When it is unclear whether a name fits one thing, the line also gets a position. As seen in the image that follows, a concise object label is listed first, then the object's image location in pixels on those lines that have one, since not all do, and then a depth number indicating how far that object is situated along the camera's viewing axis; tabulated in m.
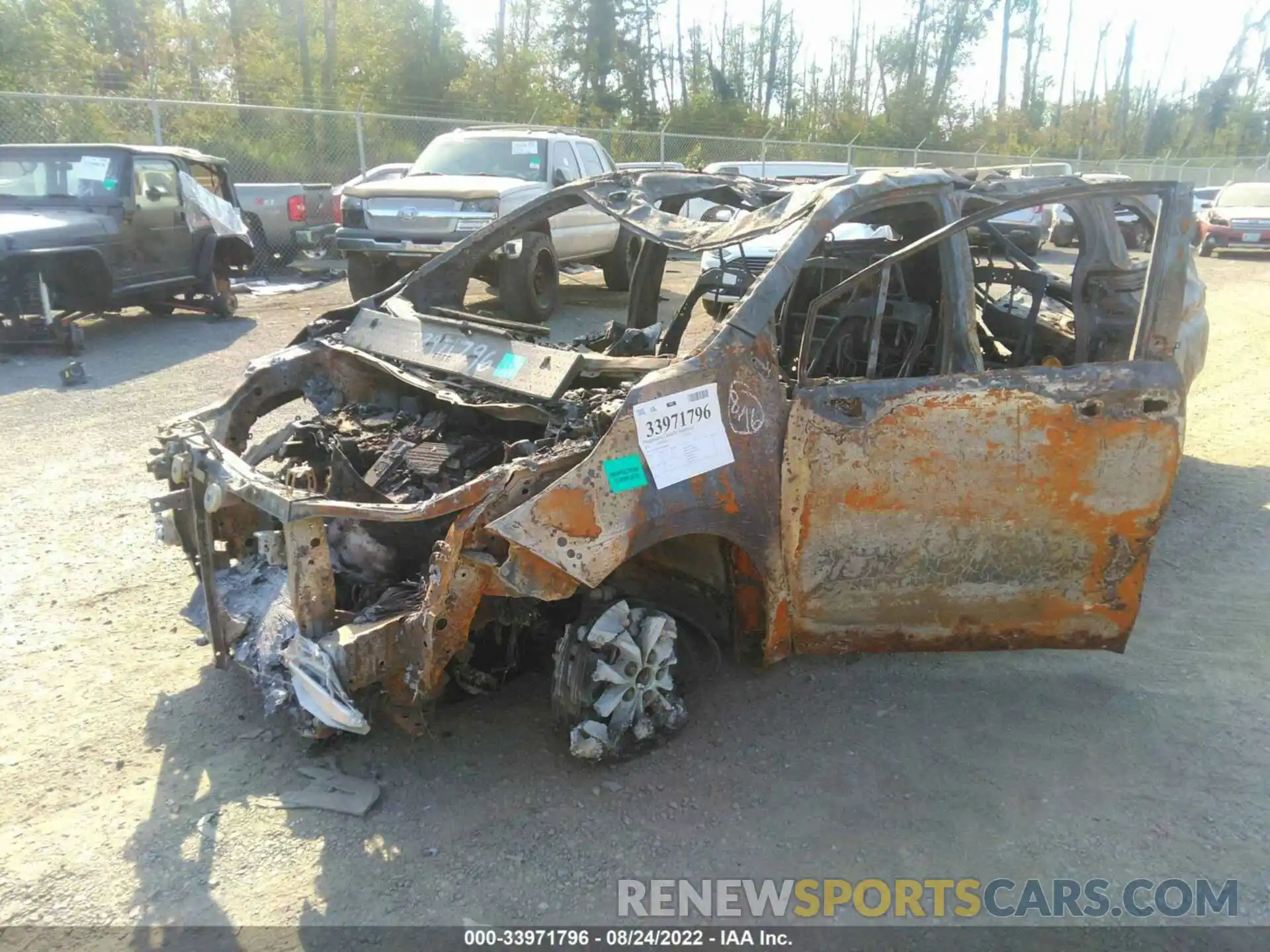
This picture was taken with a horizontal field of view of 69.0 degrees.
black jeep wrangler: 8.72
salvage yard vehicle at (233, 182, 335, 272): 13.65
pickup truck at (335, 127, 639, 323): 9.23
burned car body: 2.73
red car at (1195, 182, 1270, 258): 18.66
